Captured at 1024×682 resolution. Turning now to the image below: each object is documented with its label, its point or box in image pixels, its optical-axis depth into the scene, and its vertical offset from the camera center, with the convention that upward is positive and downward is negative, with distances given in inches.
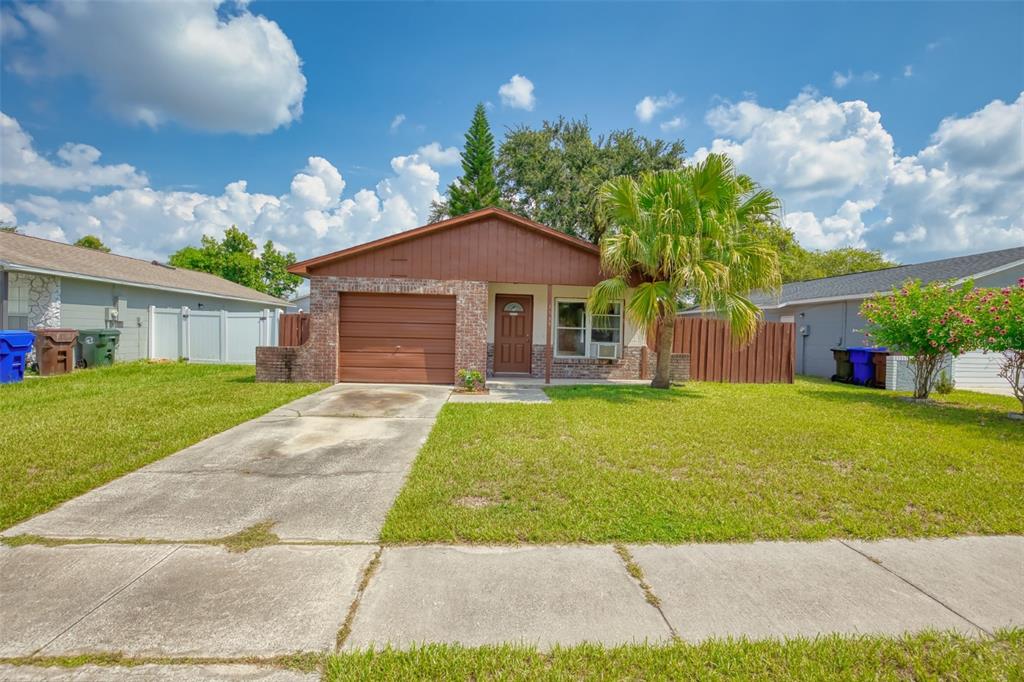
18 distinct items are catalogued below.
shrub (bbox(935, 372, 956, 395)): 389.7 -35.6
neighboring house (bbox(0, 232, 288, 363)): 464.8 +46.6
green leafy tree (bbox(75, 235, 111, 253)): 1558.8 +298.9
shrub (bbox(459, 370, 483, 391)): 390.9 -39.3
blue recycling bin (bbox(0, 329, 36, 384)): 389.7 -23.3
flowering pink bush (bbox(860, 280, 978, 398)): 331.0 +15.3
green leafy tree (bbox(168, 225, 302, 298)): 1628.9 +258.3
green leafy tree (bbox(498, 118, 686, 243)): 962.1 +377.6
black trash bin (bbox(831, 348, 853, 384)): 503.1 -27.2
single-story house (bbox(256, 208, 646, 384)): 412.5 +37.5
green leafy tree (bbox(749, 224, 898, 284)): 1486.2 +270.4
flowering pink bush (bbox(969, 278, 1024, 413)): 294.4 +15.1
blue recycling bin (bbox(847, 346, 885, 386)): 473.7 -23.8
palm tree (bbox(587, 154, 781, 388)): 348.5 +79.3
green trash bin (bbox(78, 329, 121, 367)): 494.9 -21.3
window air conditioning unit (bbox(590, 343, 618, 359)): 476.7 -14.6
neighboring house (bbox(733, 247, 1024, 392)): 485.1 +50.5
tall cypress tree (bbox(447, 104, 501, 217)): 1116.5 +404.1
